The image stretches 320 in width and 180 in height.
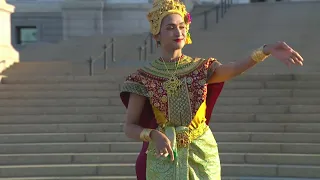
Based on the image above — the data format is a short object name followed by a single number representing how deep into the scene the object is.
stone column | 14.38
